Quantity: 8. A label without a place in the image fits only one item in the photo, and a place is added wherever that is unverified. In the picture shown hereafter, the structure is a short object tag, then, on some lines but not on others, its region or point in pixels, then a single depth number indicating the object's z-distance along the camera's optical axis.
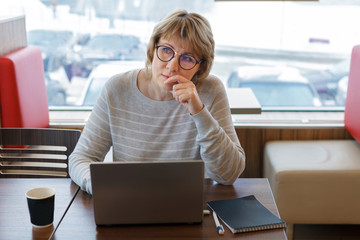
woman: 1.45
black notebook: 1.15
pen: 1.14
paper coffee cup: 1.13
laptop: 1.09
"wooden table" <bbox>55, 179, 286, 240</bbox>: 1.12
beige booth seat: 2.19
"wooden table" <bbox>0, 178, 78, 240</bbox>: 1.14
